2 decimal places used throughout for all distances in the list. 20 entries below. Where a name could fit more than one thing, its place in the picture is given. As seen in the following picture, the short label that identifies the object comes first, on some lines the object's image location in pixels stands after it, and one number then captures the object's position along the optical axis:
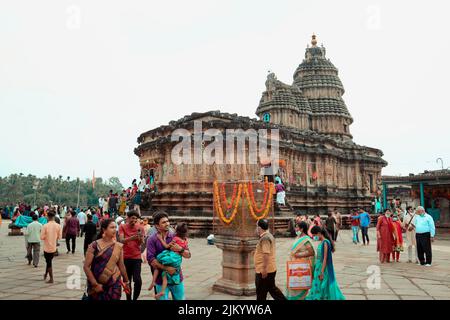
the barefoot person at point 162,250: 4.51
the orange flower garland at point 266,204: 6.99
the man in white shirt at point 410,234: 10.48
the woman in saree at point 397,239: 10.40
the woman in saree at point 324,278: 5.05
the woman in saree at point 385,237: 10.24
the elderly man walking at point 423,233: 9.71
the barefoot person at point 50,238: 7.57
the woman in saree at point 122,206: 22.50
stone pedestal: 6.48
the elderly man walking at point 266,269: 5.17
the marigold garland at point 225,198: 7.16
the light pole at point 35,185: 80.74
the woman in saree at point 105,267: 3.90
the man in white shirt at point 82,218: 16.05
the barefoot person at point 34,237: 8.95
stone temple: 19.03
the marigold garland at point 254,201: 7.10
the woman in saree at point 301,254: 5.24
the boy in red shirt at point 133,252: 5.70
